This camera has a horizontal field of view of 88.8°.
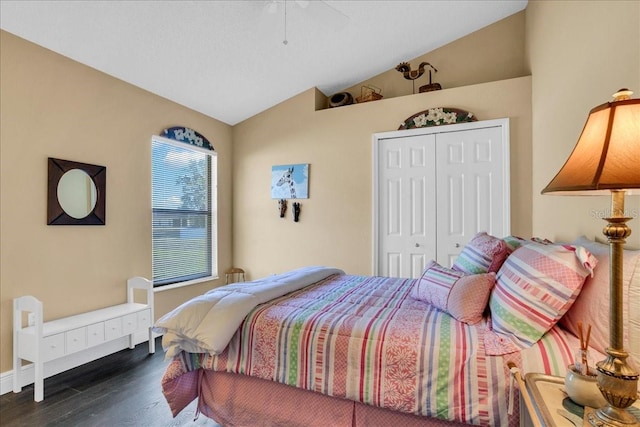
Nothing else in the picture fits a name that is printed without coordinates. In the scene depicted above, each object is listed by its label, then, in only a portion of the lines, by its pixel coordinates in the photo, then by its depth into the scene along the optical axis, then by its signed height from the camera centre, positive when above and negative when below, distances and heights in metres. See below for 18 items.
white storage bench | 2.25 -0.92
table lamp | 0.76 +0.06
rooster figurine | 3.53 +1.54
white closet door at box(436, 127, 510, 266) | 3.22 +0.23
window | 3.56 +0.01
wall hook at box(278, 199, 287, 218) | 4.16 +0.07
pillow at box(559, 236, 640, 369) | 1.08 -0.33
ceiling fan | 2.23 +1.42
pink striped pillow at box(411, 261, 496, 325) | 1.54 -0.42
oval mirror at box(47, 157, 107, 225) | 2.61 +0.17
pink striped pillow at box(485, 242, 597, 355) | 1.25 -0.34
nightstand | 0.88 -0.57
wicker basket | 3.84 +1.42
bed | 1.26 -0.57
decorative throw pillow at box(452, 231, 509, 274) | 1.80 -0.26
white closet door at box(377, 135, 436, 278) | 3.49 +0.06
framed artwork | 4.05 +0.38
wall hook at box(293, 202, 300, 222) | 4.09 +0.02
